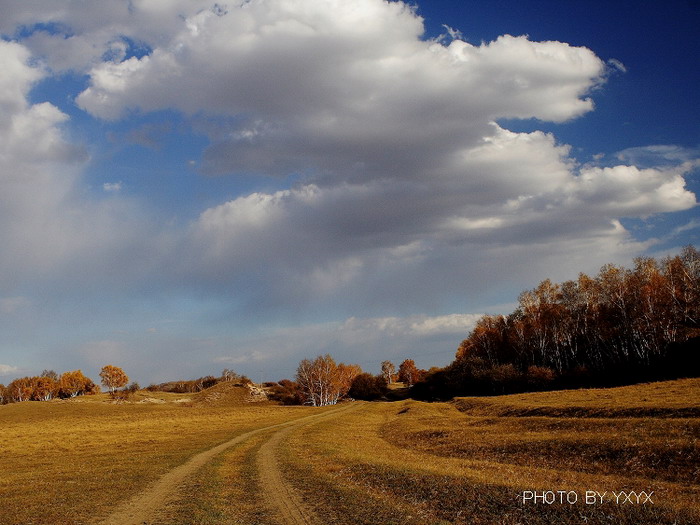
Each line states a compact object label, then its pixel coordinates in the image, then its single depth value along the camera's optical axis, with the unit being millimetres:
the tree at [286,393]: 146838
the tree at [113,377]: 176250
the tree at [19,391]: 191562
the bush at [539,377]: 91125
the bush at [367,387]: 145500
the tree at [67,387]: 197500
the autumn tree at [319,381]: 139125
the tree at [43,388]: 193500
